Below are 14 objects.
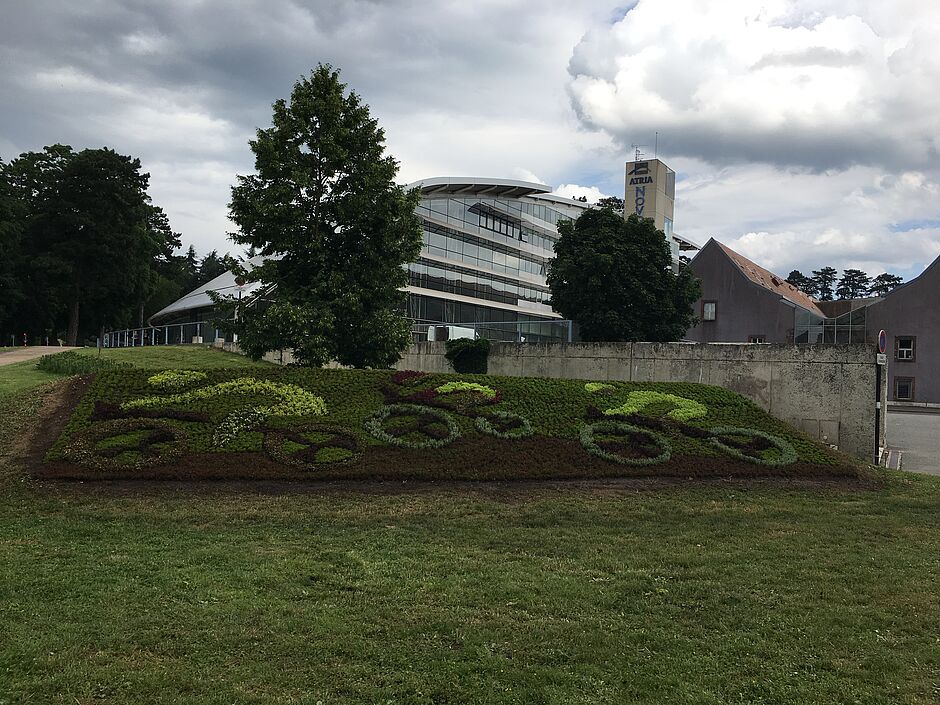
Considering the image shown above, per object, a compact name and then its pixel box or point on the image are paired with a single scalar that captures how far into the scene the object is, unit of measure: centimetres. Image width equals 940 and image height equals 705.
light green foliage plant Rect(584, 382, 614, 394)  1755
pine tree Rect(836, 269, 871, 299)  12294
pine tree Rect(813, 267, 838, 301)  12356
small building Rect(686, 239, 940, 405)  4944
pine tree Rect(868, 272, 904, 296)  11803
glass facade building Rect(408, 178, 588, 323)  4747
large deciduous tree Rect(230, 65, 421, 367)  1812
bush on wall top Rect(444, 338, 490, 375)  2372
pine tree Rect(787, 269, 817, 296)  12615
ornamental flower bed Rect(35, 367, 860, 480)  1285
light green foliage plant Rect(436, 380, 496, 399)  1686
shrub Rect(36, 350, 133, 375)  1925
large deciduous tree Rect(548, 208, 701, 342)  3425
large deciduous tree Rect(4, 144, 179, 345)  4481
